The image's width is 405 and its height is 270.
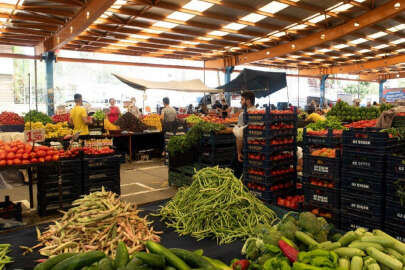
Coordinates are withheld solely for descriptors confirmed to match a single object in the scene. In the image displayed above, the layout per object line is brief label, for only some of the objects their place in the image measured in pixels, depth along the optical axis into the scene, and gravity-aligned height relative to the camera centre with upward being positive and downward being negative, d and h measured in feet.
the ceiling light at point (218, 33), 47.92 +12.70
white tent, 35.56 +4.07
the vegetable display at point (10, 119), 32.14 +0.14
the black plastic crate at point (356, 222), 11.04 -3.65
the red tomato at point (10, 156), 13.53 -1.46
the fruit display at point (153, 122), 35.99 -0.30
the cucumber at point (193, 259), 5.62 -2.46
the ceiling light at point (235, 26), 43.80 +12.68
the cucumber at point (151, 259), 5.35 -2.30
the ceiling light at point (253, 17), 40.40 +12.75
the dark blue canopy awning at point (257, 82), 34.30 +4.03
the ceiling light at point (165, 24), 42.52 +12.47
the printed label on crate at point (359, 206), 11.26 -3.10
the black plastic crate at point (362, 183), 10.87 -2.27
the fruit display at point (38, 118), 30.65 +0.21
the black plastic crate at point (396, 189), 10.20 -2.29
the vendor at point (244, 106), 19.15 +0.72
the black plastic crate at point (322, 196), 12.42 -3.09
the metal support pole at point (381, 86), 106.73 +10.26
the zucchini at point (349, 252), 5.80 -2.40
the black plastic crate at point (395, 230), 10.45 -3.68
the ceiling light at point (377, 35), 50.33 +12.94
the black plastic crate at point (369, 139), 10.90 -0.76
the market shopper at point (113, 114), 33.50 +0.57
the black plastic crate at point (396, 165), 10.32 -1.53
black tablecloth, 7.20 -3.03
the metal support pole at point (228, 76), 68.08 +8.96
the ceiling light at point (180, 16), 38.86 +12.49
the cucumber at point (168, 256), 5.54 -2.38
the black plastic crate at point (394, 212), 10.43 -3.08
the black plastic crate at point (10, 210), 14.44 -3.99
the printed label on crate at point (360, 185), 11.19 -2.36
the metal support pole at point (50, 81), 51.81 +6.29
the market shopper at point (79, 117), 23.43 +0.21
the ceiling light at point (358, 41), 54.06 +12.95
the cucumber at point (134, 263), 5.36 -2.38
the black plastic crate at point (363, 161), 10.87 -1.51
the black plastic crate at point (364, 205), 10.93 -3.03
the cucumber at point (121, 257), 5.62 -2.42
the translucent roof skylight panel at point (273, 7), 36.46 +12.71
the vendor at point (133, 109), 38.22 +1.25
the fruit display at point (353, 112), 29.04 +0.49
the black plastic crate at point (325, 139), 13.98 -0.94
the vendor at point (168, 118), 33.24 +0.10
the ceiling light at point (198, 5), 35.29 +12.55
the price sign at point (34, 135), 14.90 -0.68
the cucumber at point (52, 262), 5.65 -2.51
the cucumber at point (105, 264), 5.35 -2.39
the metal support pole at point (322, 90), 85.65 +7.55
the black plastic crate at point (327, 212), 12.38 -3.74
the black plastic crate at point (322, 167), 12.49 -1.95
